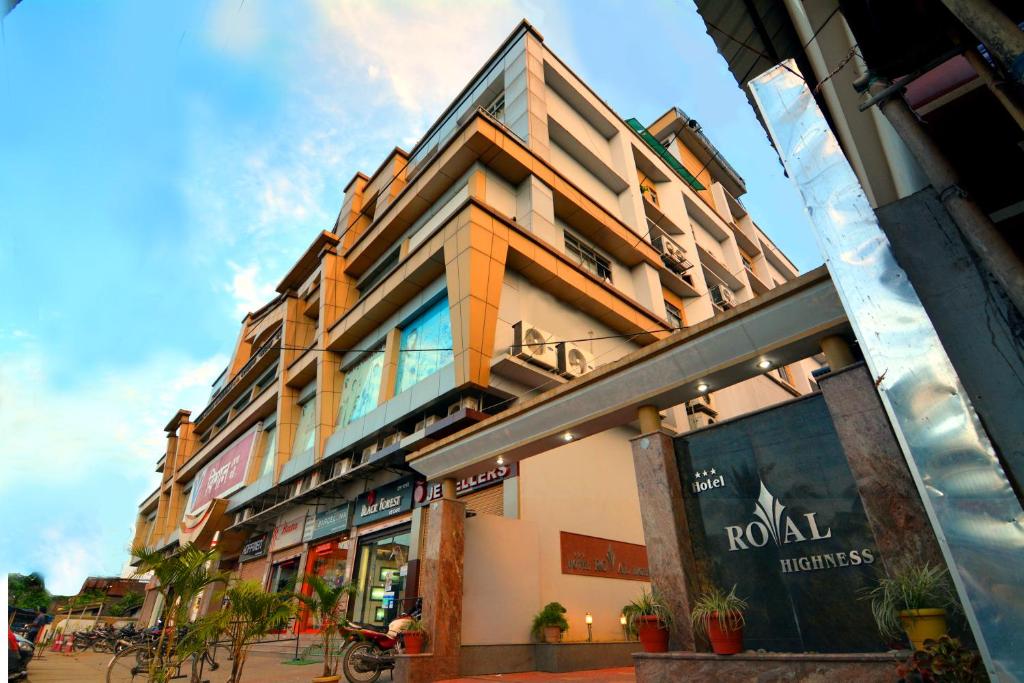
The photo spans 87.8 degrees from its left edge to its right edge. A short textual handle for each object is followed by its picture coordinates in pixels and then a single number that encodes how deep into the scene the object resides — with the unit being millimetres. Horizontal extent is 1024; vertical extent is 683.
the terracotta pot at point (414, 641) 9164
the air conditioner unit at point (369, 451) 17128
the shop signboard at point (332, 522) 17906
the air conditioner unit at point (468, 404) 14070
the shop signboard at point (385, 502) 15440
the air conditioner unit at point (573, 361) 15231
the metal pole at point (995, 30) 2750
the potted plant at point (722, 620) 5461
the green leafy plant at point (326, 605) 9641
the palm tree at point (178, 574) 7504
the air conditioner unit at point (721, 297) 27156
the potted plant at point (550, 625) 10969
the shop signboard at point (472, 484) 13164
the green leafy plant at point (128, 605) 40188
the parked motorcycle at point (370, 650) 9312
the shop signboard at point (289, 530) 20547
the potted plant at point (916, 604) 4125
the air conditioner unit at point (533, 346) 14414
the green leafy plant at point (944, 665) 3531
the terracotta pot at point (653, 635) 6031
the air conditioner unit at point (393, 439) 16259
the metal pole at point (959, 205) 2951
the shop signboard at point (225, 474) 26453
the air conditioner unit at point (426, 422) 15247
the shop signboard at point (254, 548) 23144
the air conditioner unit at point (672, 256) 24000
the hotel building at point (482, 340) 13656
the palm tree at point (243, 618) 7316
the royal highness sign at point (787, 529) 5410
